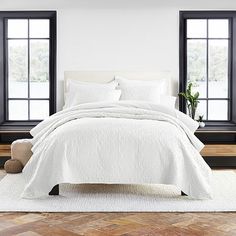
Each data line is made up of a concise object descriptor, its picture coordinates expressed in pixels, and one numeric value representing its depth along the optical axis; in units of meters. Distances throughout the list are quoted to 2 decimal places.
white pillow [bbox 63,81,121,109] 6.66
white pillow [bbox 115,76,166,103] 6.71
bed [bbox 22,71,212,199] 4.61
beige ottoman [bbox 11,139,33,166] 6.13
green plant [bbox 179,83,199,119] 7.21
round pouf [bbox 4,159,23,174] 6.08
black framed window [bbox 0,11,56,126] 7.53
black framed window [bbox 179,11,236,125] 7.51
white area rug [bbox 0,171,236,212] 4.41
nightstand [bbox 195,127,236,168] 6.70
